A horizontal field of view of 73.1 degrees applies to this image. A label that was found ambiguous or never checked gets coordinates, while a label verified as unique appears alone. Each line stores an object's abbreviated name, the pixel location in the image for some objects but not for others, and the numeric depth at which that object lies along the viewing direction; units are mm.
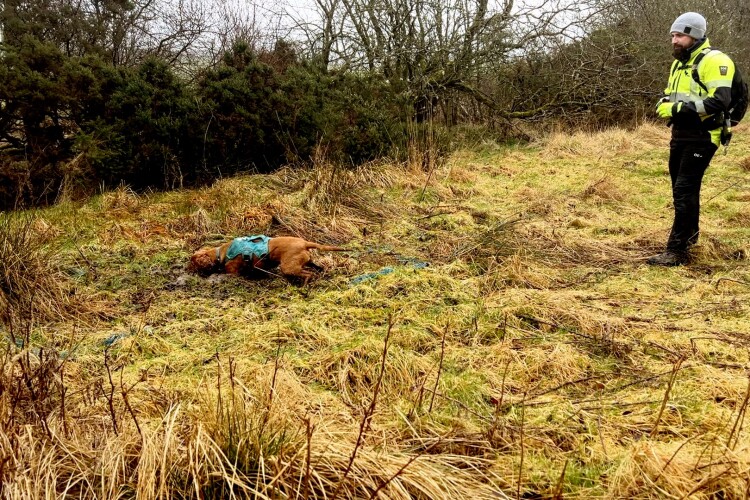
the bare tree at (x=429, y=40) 10930
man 3941
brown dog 4168
